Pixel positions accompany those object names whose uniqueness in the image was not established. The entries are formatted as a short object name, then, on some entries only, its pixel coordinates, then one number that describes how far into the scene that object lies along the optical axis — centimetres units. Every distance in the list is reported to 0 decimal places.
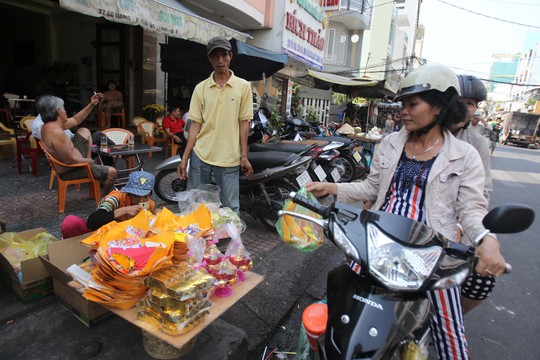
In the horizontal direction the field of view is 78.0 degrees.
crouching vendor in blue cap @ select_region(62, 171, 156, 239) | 221
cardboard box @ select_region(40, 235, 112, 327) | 200
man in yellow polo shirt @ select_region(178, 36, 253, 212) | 307
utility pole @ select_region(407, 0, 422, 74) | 2365
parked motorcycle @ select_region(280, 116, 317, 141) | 773
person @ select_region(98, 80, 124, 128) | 845
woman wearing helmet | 152
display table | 150
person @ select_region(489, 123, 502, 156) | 1419
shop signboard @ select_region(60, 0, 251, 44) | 401
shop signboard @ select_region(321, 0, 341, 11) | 1265
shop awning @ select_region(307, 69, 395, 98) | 1095
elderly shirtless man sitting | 376
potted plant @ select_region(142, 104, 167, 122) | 866
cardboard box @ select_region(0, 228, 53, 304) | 218
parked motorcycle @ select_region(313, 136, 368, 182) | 671
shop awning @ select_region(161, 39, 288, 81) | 658
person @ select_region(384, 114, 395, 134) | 1520
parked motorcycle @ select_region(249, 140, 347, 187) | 448
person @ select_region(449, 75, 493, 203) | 221
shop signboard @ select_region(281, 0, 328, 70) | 1006
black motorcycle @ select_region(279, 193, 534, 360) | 112
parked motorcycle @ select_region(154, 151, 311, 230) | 388
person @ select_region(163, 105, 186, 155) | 676
